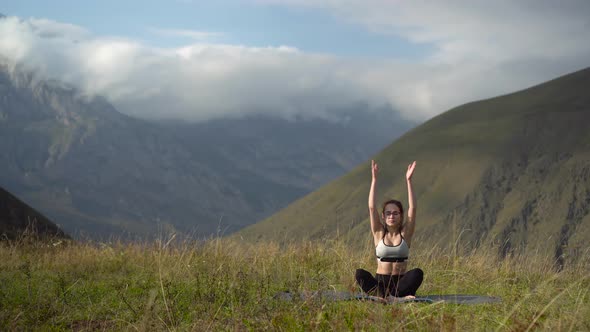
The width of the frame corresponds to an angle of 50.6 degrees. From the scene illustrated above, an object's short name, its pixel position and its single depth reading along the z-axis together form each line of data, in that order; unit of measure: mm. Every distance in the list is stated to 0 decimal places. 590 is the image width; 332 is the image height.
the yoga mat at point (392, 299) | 7570
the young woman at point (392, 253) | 8352
